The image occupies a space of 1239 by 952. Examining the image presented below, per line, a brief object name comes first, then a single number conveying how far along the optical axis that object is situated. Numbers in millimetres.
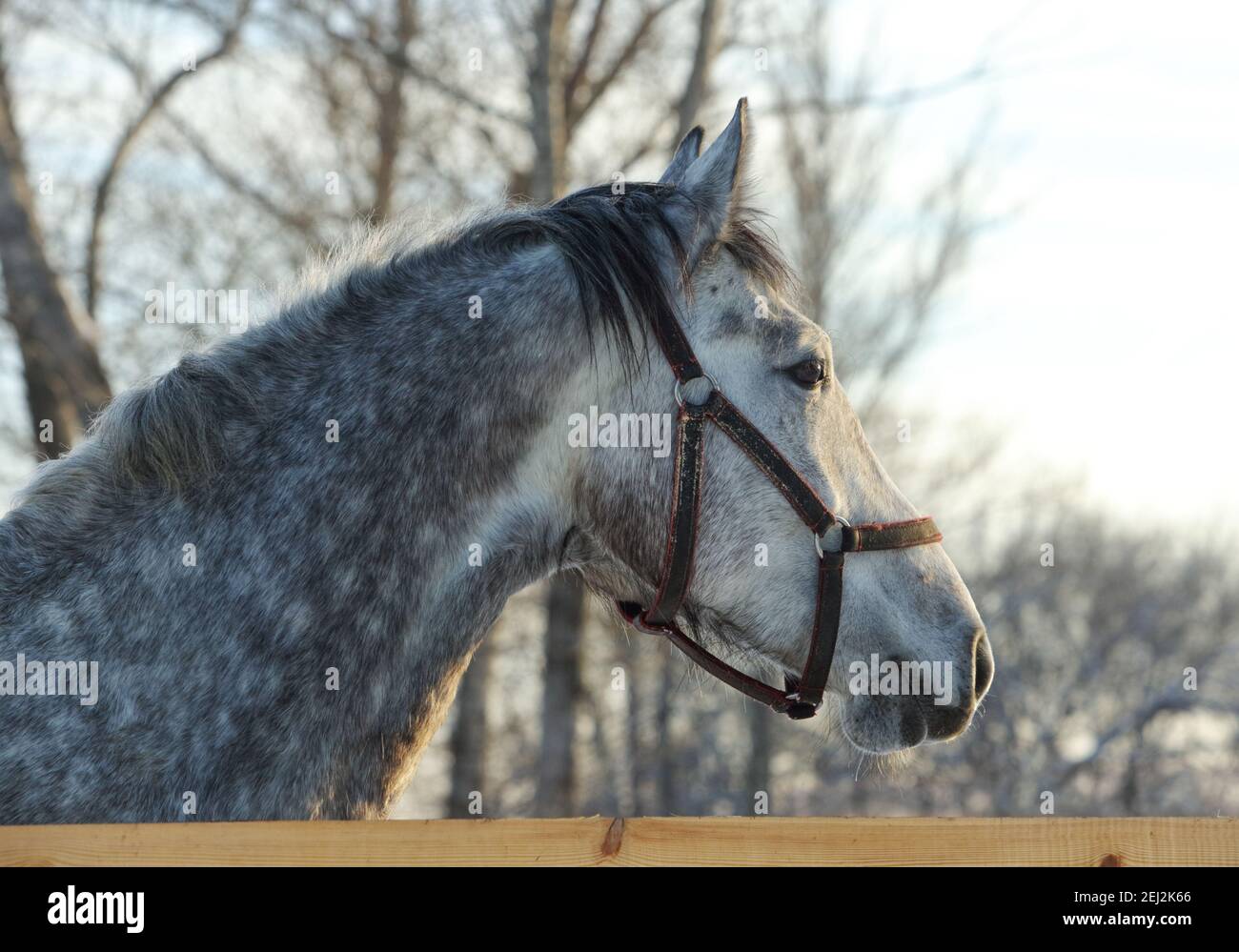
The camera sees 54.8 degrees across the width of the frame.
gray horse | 2768
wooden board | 2459
